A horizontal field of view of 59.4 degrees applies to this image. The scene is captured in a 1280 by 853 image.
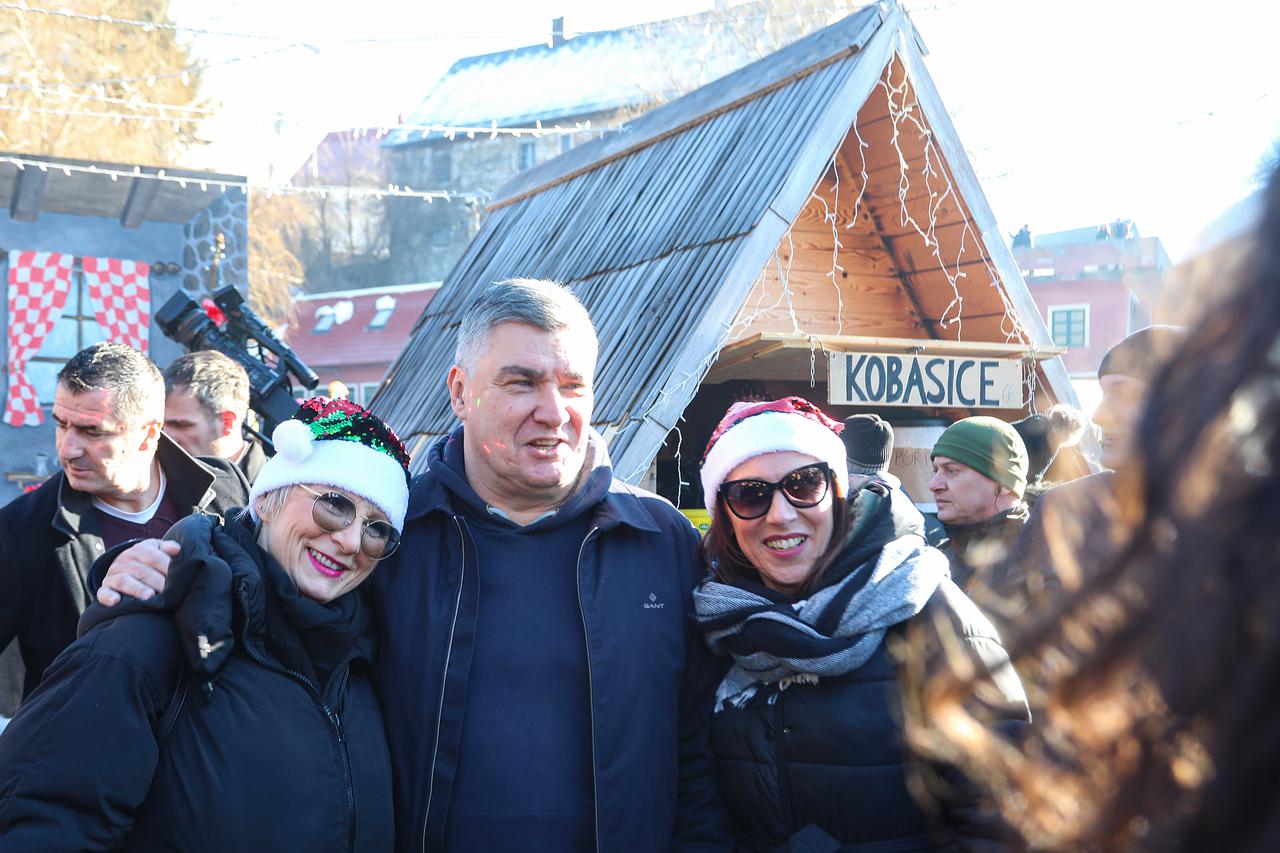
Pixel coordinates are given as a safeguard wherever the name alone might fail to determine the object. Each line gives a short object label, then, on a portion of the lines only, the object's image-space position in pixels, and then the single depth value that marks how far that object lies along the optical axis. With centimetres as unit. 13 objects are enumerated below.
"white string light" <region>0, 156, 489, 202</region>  1243
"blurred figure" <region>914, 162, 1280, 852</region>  61
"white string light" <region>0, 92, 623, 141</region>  1214
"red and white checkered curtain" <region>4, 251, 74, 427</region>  1395
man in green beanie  425
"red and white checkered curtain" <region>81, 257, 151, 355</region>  1435
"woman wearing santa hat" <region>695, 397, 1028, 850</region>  222
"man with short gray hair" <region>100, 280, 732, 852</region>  239
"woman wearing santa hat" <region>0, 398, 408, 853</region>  186
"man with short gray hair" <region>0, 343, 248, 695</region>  305
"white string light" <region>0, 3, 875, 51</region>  1233
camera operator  460
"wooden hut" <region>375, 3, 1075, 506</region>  513
